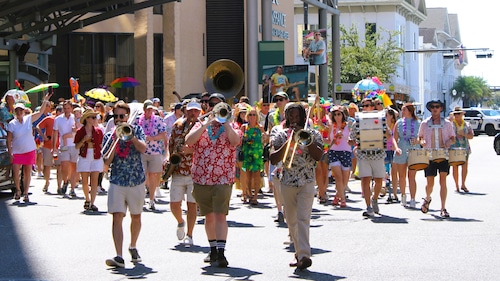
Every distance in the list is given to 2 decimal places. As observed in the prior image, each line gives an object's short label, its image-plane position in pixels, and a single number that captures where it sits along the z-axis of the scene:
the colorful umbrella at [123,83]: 34.91
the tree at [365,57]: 62.47
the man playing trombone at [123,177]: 9.63
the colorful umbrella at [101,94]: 26.59
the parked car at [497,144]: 33.28
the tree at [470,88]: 120.31
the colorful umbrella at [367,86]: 26.11
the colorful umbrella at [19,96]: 18.67
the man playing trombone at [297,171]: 9.27
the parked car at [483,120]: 56.97
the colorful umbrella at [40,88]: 20.84
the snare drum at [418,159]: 14.25
